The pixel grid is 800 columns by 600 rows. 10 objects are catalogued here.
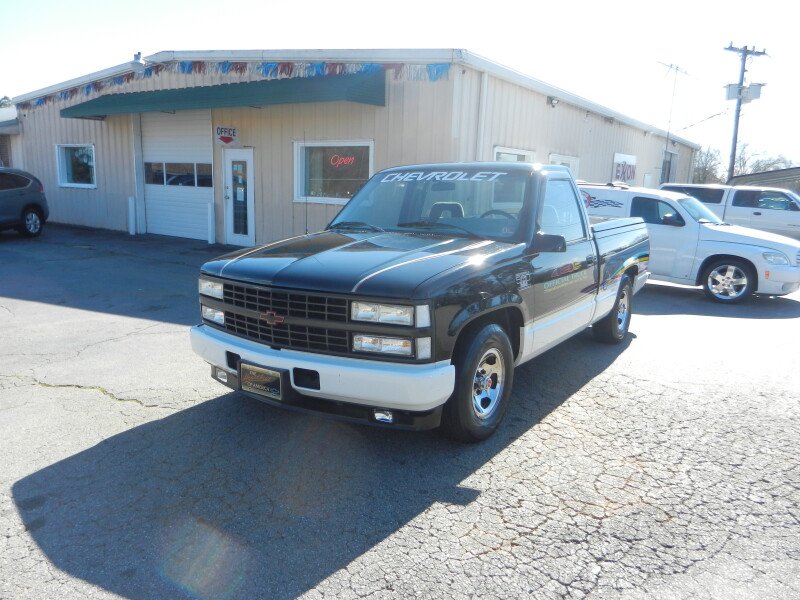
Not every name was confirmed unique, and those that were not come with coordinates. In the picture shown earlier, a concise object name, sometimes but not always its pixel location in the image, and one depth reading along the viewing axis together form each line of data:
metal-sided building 11.48
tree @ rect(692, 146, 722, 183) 46.87
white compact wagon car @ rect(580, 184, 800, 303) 9.17
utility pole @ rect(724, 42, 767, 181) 32.50
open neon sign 12.59
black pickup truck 3.46
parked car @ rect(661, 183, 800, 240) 15.22
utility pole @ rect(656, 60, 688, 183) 26.41
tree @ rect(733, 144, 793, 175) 54.03
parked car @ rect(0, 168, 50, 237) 14.45
